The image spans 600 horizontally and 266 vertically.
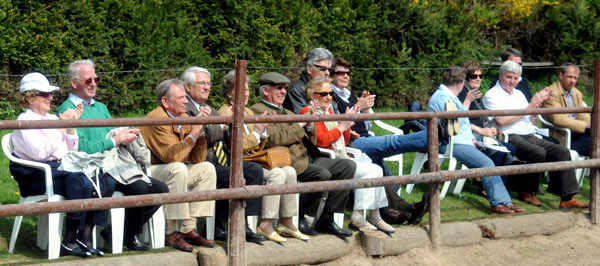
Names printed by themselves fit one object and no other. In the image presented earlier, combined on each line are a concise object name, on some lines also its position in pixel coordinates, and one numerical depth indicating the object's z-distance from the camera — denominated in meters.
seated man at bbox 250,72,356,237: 11.78
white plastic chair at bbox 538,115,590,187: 16.47
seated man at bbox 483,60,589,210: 15.06
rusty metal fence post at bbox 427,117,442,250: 12.27
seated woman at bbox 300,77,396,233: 12.25
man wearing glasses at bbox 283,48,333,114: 13.29
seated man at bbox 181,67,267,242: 11.07
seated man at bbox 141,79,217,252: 10.71
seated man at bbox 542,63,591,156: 16.39
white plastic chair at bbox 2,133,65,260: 10.05
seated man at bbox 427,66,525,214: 14.17
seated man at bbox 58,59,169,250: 10.48
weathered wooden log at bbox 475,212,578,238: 13.33
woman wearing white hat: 10.16
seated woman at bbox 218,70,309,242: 11.27
